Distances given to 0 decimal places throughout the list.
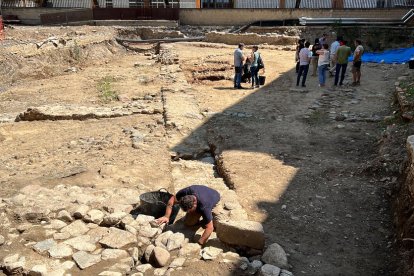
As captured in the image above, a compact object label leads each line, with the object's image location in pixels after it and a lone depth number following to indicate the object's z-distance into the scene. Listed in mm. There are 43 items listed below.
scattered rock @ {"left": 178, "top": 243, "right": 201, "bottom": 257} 4631
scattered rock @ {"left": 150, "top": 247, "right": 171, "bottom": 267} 4391
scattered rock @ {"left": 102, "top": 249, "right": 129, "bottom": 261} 4449
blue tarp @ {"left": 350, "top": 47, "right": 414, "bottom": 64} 17391
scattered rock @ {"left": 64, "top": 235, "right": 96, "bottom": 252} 4539
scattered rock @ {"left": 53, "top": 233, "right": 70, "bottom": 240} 4680
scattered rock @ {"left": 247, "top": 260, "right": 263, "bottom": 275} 4387
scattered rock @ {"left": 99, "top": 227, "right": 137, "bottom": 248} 4625
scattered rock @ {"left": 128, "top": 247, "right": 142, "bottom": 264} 4496
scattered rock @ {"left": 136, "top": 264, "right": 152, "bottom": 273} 4324
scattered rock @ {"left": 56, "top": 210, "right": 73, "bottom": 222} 5029
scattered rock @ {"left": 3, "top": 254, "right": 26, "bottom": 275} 4129
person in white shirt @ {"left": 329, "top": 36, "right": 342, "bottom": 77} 13840
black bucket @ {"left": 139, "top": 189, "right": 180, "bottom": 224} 5438
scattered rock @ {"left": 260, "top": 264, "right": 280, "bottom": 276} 4324
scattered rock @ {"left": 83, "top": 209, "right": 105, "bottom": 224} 5035
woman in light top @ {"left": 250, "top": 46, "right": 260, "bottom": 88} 12891
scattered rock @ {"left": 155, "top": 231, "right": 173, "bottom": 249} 4668
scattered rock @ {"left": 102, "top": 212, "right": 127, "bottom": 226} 5039
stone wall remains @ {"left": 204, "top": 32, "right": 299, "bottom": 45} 23062
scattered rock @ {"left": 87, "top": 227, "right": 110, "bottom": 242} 4723
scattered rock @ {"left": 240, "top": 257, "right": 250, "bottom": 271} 4418
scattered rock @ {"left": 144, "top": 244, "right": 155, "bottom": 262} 4504
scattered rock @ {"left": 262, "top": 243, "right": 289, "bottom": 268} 4582
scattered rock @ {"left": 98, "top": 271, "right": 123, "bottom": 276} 4168
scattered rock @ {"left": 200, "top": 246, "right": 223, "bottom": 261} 4551
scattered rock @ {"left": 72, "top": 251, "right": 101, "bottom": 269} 4305
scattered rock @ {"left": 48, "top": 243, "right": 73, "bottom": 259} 4379
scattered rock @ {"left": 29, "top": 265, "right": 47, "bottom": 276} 4094
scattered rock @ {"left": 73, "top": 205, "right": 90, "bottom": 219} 5082
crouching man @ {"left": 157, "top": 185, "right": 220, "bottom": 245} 4844
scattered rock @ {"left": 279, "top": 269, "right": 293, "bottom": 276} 4344
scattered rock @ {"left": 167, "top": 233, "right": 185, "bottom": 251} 4652
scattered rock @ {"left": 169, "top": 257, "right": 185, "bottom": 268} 4400
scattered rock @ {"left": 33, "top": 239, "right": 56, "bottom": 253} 4457
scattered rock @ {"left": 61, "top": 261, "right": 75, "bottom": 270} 4251
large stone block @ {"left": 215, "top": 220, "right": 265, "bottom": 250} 4664
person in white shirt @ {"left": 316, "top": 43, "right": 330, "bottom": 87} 12711
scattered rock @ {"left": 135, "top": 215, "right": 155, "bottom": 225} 5074
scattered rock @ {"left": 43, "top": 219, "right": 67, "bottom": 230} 4891
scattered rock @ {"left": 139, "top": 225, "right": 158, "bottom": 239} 4840
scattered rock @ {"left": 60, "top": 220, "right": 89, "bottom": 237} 4798
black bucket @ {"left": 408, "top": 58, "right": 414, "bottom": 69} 14427
